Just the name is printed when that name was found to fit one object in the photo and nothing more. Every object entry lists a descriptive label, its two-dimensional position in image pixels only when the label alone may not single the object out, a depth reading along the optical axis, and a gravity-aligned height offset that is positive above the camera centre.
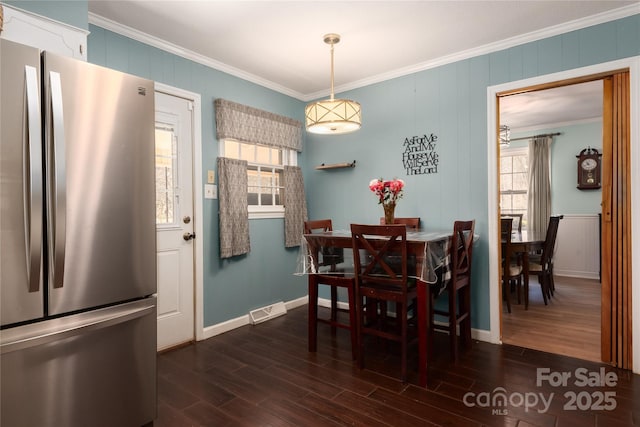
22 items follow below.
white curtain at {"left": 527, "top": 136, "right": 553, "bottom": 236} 5.82 +0.42
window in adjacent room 6.23 +0.52
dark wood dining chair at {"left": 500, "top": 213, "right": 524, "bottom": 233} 5.58 -0.18
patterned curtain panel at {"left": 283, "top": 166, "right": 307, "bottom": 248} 4.02 +0.04
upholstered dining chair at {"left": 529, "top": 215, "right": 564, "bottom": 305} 4.04 -0.65
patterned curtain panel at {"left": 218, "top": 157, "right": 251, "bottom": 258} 3.29 +0.02
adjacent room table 3.80 -0.45
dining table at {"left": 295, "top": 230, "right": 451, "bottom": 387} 2.30 -0.40
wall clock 5.42 +0.62
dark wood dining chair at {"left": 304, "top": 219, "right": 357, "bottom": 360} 2.69 -0.61
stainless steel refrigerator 1.35 -0.14
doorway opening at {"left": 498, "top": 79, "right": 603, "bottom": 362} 3.61 +0.14
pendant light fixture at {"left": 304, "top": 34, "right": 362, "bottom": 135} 2.53 +0.72
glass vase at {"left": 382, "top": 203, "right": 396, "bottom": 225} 2.96 -0.03
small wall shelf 3.92 +0.51
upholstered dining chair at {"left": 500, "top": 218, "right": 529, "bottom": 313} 3.81 -0.63
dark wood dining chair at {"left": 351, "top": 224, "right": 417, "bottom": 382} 2.32 -0.48
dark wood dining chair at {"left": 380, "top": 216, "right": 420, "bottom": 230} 3.36 -0.13
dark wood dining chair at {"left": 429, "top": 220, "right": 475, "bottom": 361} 2.59 -0.62
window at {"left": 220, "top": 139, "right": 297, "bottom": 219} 3.61 +0.42
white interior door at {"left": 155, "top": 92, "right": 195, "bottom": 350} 2.91 -0.08
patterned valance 3.33 +0.91
